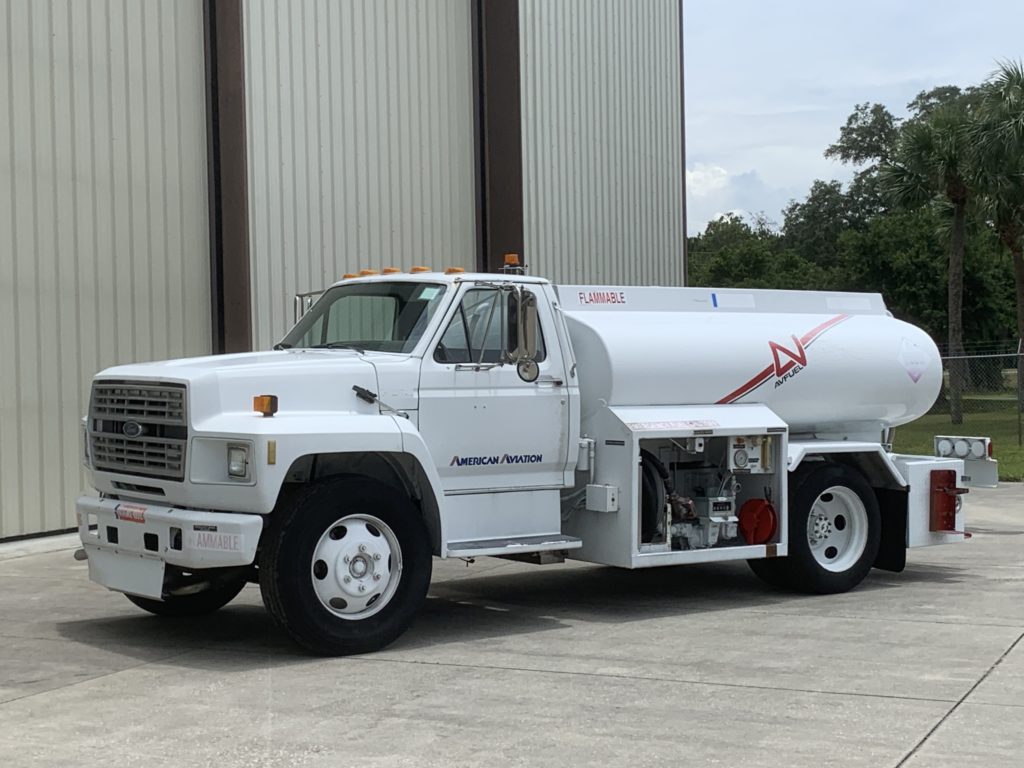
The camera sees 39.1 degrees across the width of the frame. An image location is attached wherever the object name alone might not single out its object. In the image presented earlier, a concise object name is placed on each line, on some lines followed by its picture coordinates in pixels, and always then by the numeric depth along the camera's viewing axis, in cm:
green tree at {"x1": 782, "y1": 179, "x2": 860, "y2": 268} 8369
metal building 1437
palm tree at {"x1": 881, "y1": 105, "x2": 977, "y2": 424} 3428
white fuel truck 846
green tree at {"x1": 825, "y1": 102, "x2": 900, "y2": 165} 8656
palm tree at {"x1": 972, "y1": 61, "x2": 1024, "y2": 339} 3193
